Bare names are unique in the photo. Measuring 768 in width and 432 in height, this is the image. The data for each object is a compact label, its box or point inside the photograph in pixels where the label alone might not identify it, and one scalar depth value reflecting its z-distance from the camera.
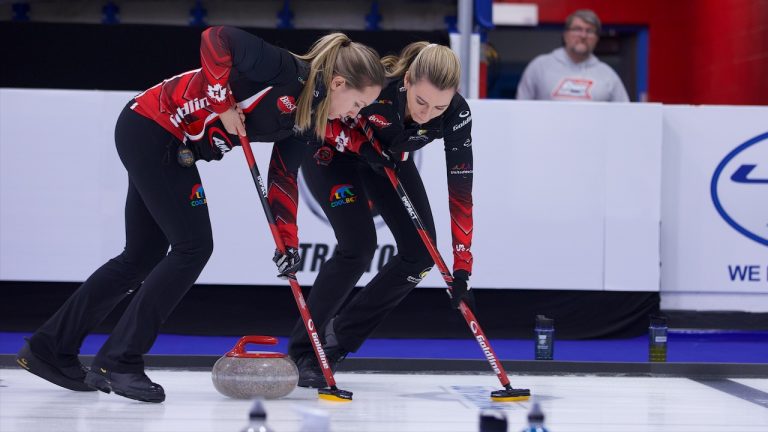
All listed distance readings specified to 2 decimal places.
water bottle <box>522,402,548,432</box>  4.61
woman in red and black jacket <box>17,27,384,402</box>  6.91
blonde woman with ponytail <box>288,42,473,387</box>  7.60
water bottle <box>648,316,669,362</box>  9.24
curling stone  7.27
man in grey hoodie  13.30
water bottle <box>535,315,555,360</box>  9.27
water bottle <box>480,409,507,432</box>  4.83
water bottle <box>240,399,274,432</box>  4.39
